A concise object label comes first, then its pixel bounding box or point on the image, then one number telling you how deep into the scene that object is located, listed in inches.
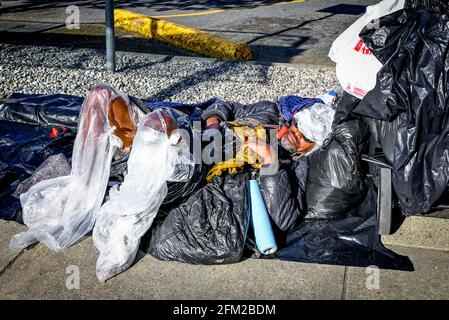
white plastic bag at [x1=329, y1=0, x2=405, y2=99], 136.4
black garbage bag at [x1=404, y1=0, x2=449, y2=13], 136.2
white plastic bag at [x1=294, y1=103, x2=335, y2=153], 154.1
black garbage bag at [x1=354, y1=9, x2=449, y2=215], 124.1
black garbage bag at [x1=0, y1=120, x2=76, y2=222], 144.5
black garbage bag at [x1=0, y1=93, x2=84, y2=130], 187.8
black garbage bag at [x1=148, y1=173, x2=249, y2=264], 118.7
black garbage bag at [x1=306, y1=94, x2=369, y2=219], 133.3
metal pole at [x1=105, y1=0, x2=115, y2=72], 240.7
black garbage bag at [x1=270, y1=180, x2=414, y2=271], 120.7
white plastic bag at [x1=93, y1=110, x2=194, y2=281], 119.9
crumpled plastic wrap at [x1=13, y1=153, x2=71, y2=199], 144.2
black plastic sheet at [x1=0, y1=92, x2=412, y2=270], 120.0
